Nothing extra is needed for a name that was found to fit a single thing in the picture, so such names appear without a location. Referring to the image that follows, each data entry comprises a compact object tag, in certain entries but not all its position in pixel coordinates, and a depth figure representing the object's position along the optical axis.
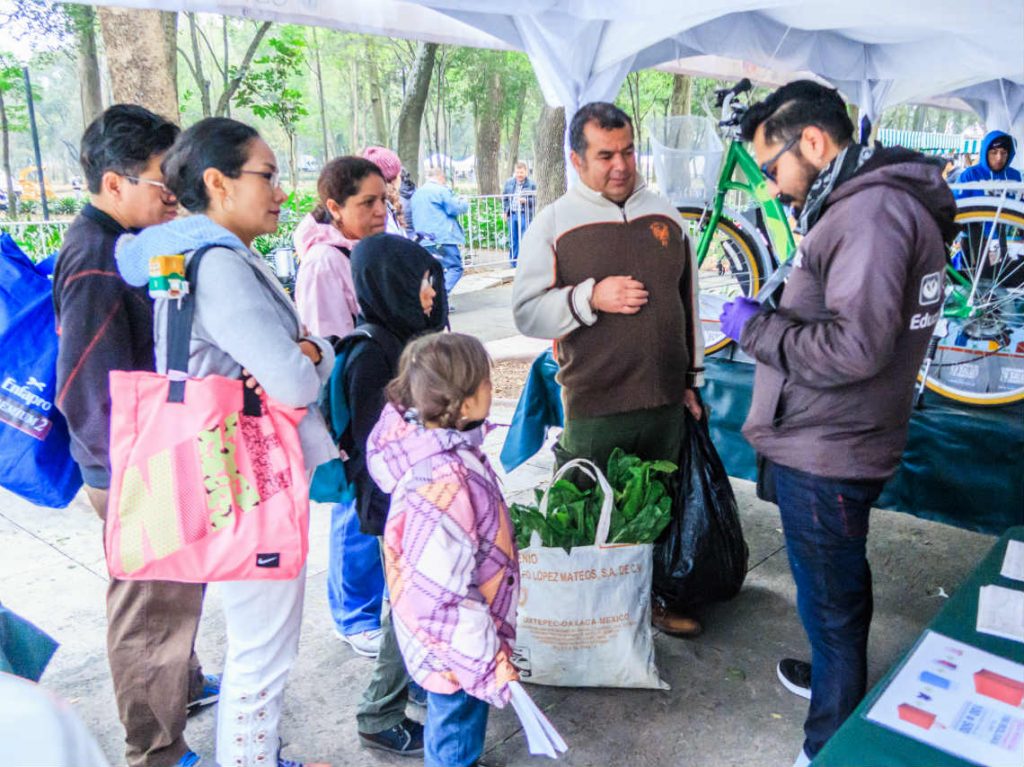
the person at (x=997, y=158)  5.71
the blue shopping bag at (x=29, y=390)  1.88
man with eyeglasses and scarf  1.55
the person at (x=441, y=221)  8.67
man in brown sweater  2.38
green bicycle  2.87
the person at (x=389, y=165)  3.94
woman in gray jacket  1.55
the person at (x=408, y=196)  8.38
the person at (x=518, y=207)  12.41
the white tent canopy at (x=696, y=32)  3.36
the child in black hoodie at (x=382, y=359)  1.96
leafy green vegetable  2.20
